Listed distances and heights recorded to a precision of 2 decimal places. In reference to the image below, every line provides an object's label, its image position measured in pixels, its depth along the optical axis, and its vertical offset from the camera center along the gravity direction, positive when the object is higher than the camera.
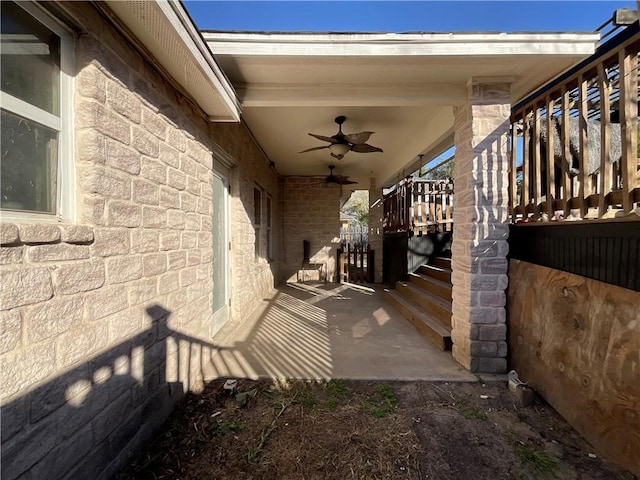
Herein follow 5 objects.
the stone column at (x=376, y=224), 7.20 +0.34
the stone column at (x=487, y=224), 2.44 +0.11
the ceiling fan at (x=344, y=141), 3.60 +1.33
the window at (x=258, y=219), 5.15 +0.34
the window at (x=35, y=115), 1.01 +0.50
